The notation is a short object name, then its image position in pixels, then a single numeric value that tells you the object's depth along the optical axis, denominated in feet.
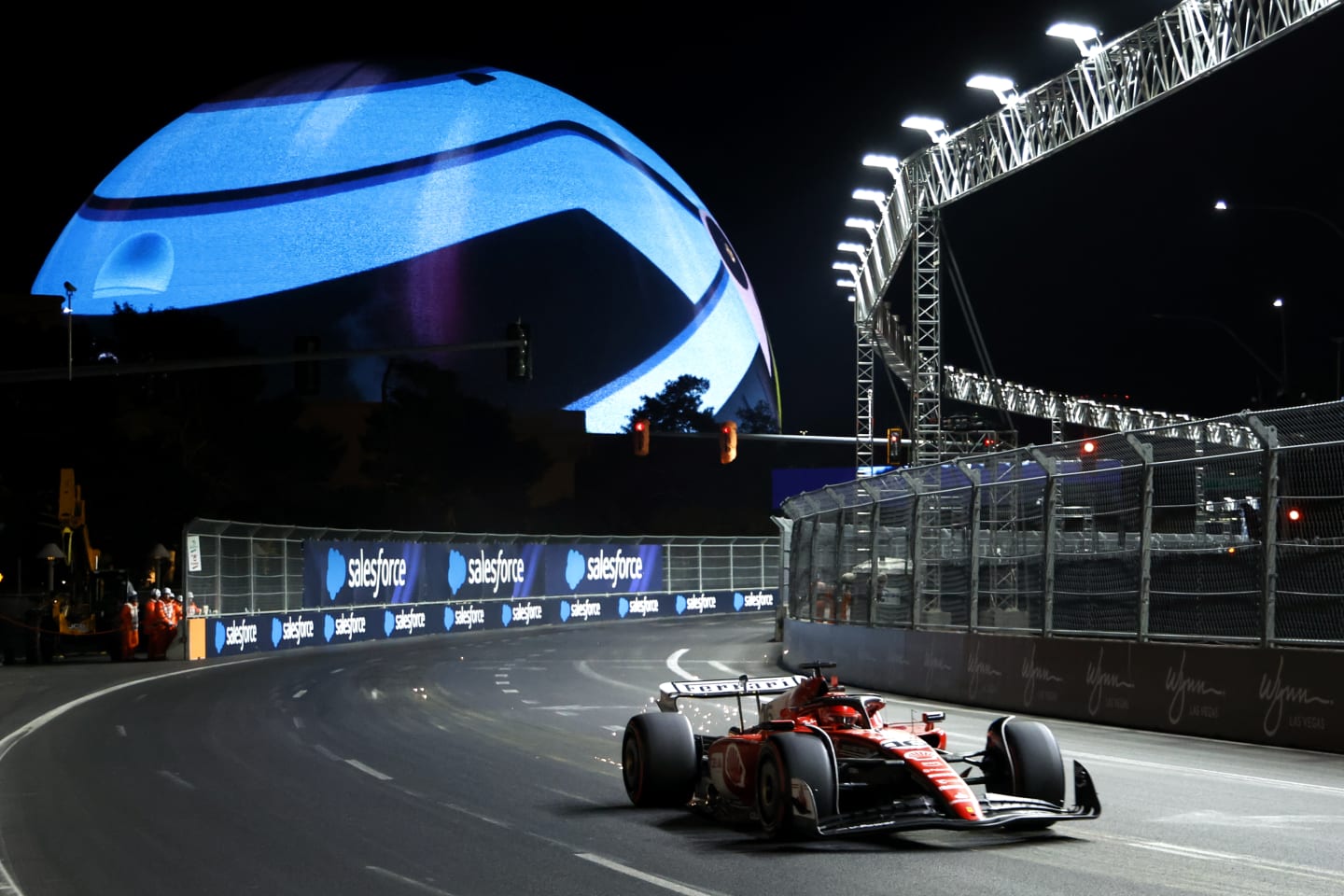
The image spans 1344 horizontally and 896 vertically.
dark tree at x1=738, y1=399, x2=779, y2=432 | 353.72
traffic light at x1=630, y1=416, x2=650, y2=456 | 160.15
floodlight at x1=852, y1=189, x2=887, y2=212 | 133.44
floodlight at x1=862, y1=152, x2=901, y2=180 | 122.42
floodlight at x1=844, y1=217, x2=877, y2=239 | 144.56
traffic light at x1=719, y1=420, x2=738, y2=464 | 158.81
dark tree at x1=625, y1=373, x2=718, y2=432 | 314.55
